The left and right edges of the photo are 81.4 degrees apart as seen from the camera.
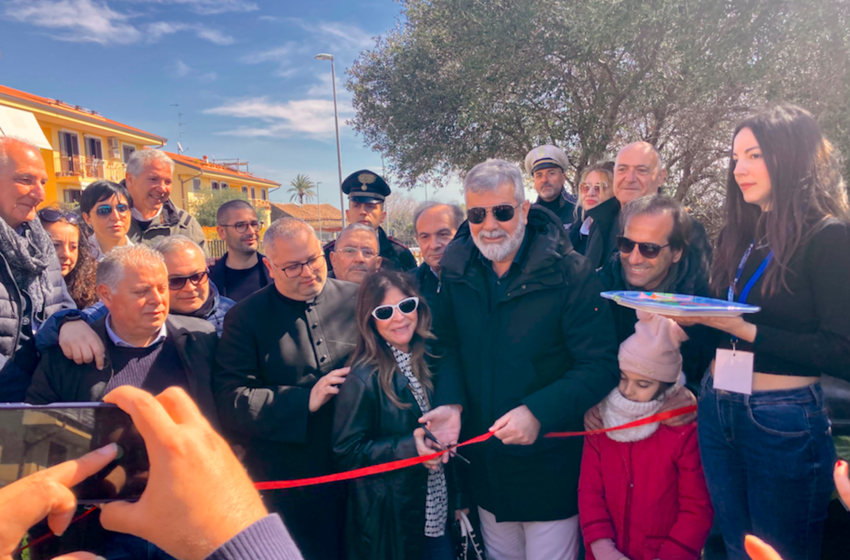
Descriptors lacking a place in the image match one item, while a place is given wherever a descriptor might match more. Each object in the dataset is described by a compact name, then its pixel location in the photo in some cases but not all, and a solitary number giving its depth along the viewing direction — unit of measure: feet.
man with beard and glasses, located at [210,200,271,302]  14.92
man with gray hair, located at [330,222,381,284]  12.21
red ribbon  7.72
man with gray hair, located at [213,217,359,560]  8.27
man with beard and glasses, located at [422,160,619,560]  7.86
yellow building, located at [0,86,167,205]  78.28
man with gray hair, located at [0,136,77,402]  8.92
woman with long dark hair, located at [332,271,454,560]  7.89
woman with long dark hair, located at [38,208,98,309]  11.20
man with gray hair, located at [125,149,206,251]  15.05
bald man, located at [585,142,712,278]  12.01
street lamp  66.54
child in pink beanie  7.67
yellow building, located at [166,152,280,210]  118.61
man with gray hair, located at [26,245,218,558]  7.74
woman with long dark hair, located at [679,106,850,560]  6.41
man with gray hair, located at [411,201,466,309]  12.76
